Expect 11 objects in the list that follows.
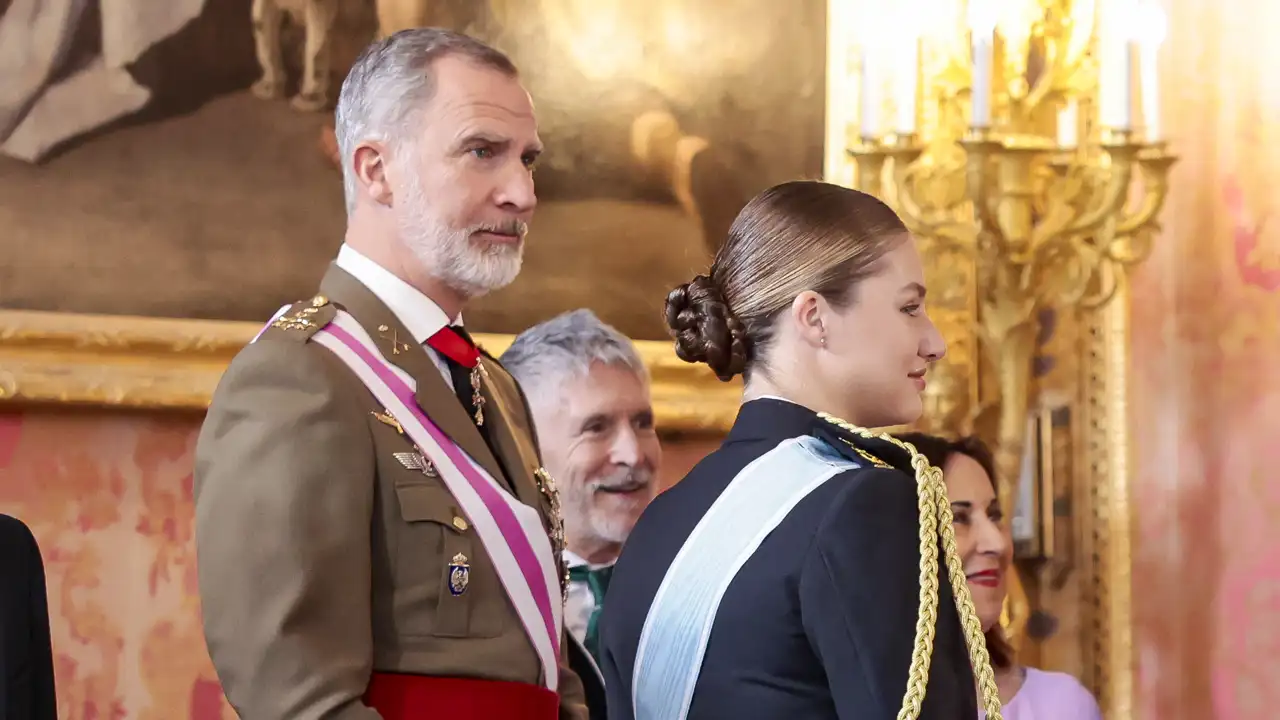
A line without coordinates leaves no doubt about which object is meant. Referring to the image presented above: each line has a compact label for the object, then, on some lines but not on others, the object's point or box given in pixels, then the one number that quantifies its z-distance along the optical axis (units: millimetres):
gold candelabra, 6125
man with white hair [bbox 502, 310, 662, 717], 5340
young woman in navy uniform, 2781
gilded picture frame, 5309
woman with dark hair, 5391
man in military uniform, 3047
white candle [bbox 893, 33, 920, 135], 6160
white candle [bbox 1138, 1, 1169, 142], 6086
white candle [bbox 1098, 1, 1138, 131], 6066
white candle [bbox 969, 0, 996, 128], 6117
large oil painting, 5402
